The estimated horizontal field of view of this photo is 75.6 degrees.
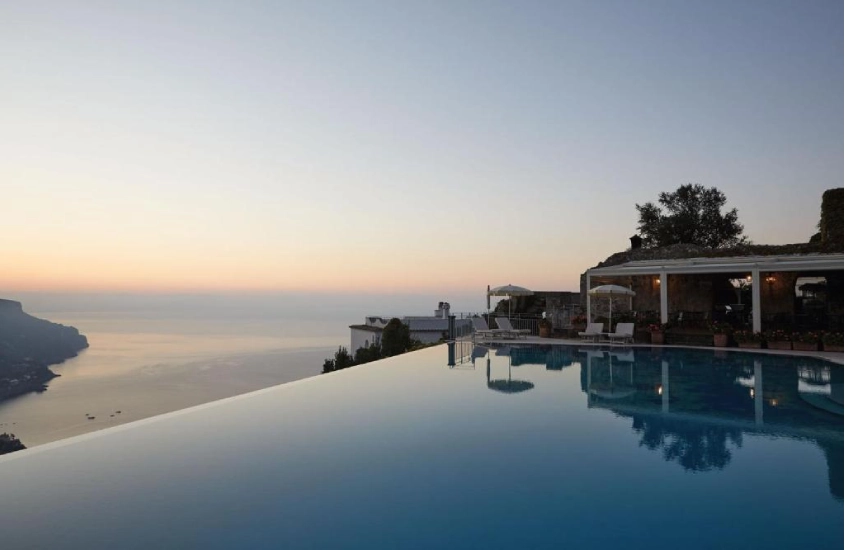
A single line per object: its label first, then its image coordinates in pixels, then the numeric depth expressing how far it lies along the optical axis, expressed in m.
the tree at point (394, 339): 23.78
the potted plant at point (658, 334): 18.78
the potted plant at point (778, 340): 16.45
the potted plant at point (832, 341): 15.62
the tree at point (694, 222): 37.94
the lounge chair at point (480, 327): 20.86
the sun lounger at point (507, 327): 21.00
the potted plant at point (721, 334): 17.56
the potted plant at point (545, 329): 21.98
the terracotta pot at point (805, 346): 15.99
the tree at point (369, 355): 24.63
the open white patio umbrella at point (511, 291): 20.66
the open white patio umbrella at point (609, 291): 19.42
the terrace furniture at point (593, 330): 19.36
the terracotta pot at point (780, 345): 16.42
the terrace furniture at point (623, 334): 18.59
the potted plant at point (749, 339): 16.94
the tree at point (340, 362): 25.16
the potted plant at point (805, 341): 16.02
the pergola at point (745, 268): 16.78
